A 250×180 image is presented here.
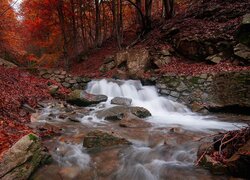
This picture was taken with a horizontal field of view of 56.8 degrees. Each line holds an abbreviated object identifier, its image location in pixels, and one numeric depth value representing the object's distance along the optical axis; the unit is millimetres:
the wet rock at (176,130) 6470
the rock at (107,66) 15258
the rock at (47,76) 13148
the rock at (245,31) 10305
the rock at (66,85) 12633
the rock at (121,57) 14202
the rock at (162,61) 12792
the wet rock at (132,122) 7031
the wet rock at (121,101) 10023
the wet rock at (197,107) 8966
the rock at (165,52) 13256
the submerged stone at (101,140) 5312
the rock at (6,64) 14275
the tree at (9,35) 13719
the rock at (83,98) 9969
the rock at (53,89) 10784
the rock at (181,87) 10156
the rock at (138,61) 13034
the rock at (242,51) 9922
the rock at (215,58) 11011
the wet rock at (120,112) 7957
